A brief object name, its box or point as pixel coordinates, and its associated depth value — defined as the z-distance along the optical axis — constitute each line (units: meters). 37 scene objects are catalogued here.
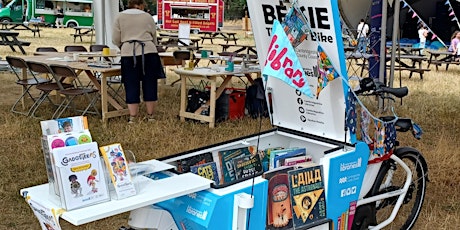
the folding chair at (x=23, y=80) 6.40
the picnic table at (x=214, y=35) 20.00
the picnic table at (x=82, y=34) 18.44
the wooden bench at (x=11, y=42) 12.07
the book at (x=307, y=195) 2.44
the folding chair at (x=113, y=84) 7.52
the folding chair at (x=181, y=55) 7.55
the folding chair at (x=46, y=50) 7.97
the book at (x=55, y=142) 1.87
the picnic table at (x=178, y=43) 10.22
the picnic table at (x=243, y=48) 9.71
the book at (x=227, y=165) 2.77
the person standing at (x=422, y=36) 15.65
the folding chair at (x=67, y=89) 5.80
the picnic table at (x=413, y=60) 9.58
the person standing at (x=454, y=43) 12.14
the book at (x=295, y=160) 2.81
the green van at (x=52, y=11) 26.30
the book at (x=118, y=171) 1.95
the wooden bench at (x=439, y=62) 12.70
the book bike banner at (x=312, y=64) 2.57
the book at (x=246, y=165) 2.73
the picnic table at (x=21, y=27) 22.29
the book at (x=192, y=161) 2.59
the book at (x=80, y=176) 1.82
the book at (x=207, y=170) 2.58
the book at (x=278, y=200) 2.34
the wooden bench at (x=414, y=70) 10.64
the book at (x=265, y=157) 2.91
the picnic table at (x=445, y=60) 12.70
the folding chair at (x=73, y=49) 8.20
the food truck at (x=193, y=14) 23.06
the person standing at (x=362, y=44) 7.76
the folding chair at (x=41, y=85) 6.05
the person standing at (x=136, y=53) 5.83
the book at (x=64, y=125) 2.00
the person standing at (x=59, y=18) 26.86
